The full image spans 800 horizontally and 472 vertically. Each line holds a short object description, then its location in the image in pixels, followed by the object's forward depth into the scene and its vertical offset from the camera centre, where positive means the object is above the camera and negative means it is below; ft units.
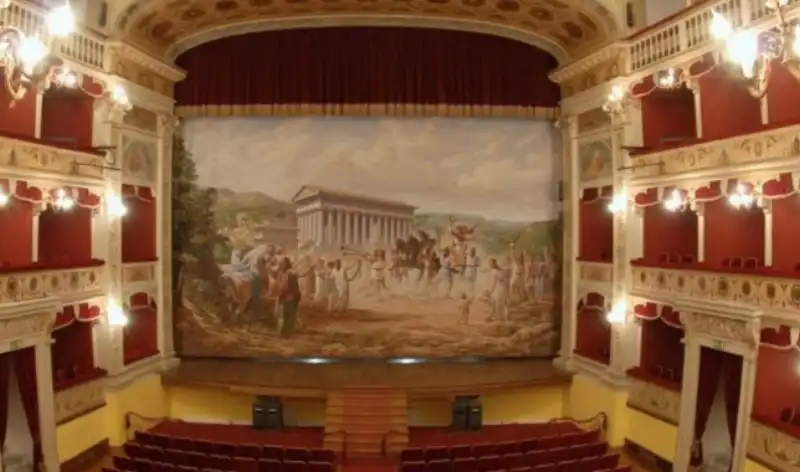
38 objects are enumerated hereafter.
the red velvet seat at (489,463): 39.29 -12.83
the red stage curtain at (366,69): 57.16 +14.46
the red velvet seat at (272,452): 41.35 -12.87
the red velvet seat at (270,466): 38.96 -12.87
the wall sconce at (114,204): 46.88 +2.45
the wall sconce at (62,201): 41.83 +2.39
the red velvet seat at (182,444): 42.68 -12.82
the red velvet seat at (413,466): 39.11 -12.95
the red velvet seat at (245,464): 38.88 -12.78
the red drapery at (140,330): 51.10 -6.96
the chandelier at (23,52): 19.69 +5.61
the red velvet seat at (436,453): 41.16 -12.85
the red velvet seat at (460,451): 41.24 -12.73
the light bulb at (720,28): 19.30 +6.08
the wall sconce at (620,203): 47.57 +2.66
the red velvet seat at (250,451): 41.42 -12.81
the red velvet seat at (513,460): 39.68 -12.81
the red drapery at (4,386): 38.93 -8.45
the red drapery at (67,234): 46.14 +0.39
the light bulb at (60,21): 19.79 +6.38
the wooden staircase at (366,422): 45.93 -12.63
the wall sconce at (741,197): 36.81 +2.41
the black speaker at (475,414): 50.47 -12.81
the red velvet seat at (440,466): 38.88 -12.84
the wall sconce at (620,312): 47.14 -4.91
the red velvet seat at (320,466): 38.81 -12.90
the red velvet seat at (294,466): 38.91 -12.90
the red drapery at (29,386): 38.60 -8.29
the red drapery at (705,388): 39.65 -8.54
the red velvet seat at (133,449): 41.55 -12.81
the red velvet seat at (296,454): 41.19 -12.96
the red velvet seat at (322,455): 41.37 -13.06
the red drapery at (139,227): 51.49 +0.99
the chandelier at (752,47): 18.16 +5.50
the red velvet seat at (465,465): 38.99 -12.81
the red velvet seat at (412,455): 41.27 -12.95
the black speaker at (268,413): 50.01 -12.65
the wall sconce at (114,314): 46.60 -5.06
